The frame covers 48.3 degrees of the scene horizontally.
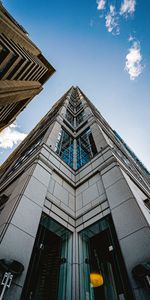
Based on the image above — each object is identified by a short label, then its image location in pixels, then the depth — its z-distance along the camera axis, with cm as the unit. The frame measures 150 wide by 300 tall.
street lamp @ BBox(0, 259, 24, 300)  386
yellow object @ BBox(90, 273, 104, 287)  554
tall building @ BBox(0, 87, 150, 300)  489
